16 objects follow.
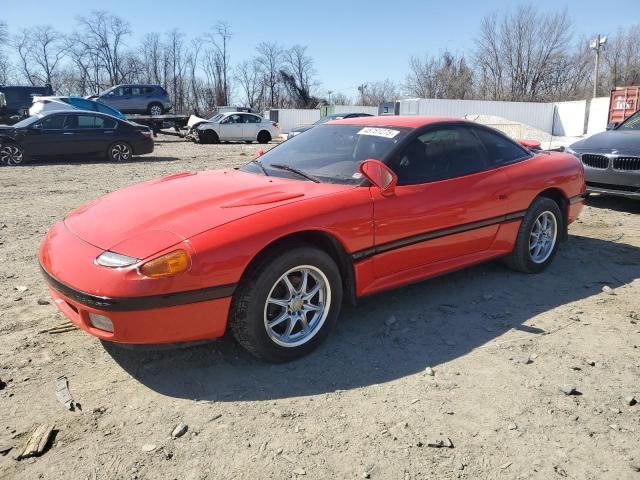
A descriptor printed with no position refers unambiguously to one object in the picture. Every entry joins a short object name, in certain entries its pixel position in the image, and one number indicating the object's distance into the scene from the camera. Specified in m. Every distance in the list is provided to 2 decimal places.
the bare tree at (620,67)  49.41
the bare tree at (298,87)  56.38
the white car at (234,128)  21.80
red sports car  2.61
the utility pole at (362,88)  60.82
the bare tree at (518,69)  50.12
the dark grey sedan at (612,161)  6.88
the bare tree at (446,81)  52.53
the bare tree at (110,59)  51.72
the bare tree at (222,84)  54.40
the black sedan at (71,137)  12.42
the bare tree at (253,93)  56.81
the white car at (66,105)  16.56
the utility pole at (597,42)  32.09
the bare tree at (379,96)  59.33
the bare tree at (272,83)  56.69
